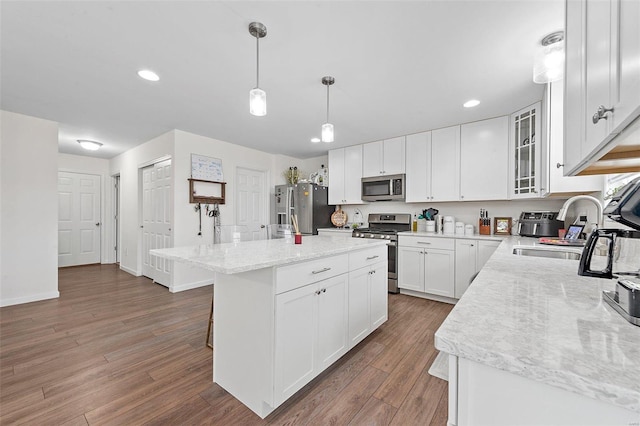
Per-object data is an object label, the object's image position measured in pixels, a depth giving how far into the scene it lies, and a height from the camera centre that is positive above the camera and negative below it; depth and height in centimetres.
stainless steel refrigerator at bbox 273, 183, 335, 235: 470 +11
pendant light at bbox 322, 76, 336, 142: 221 +68
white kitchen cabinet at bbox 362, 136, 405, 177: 403 +89
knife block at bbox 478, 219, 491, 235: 346 -21
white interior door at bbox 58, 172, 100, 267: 547 -19
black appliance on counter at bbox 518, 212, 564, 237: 276 -12
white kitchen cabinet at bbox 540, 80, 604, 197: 222 +53
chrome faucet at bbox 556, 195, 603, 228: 183 +4
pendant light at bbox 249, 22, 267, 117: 170 +75
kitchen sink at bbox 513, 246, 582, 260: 189 -29
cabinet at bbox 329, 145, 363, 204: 449 +66
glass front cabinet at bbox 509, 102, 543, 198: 272 +68
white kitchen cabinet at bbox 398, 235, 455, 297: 330 -69
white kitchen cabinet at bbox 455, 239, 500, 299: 305 -53
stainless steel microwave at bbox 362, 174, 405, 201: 399 +39
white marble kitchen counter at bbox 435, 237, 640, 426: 44 -28
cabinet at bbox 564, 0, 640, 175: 55 +35
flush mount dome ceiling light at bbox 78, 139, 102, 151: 426 +110
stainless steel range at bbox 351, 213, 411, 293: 373 -28
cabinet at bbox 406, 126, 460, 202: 356 +67
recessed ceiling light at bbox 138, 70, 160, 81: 229 +122
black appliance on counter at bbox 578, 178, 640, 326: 64 -14
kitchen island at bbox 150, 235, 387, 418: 143 -64
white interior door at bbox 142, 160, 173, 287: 404 -11
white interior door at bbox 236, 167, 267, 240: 475 +28
